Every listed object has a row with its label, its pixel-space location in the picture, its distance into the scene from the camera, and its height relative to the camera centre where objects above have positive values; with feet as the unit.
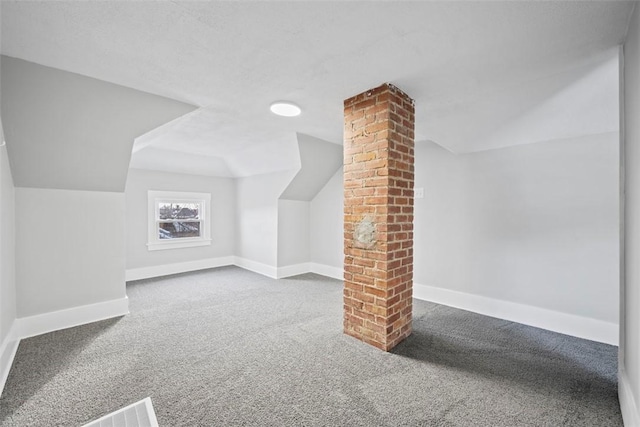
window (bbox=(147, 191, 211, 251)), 16.94 -0.30
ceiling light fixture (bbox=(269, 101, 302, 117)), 9.30 +3.70
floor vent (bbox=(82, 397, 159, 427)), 5.24 -3.93
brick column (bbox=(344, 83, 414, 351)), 7.92 -0.03
